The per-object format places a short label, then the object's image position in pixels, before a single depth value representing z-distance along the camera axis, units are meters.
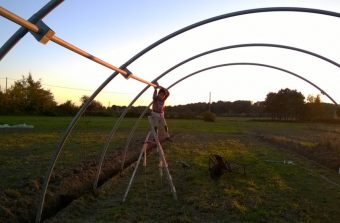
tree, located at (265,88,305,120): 69.94
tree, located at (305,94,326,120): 67.44
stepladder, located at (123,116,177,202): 8.26
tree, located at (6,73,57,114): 57.45
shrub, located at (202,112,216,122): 55.31
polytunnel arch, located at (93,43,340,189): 8.17
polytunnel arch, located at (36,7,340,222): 6.19
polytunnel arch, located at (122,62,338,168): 10.39
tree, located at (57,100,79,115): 55.44
